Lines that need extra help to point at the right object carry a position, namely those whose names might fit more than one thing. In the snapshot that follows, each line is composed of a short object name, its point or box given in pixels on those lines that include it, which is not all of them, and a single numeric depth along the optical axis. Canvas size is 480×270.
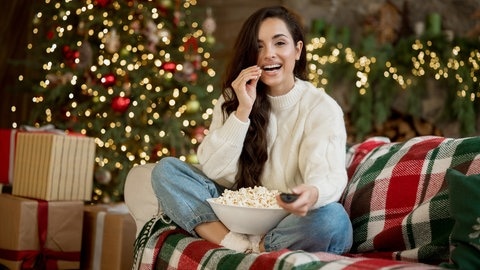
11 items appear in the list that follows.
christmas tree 3.48
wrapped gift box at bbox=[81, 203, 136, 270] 2.51
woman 1.86
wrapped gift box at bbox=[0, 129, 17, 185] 3.01
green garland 3.50
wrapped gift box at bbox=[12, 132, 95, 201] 2.71
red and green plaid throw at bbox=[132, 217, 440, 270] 1.49
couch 1.53
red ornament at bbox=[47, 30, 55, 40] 3.66
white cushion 2.14
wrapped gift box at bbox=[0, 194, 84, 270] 2.61
